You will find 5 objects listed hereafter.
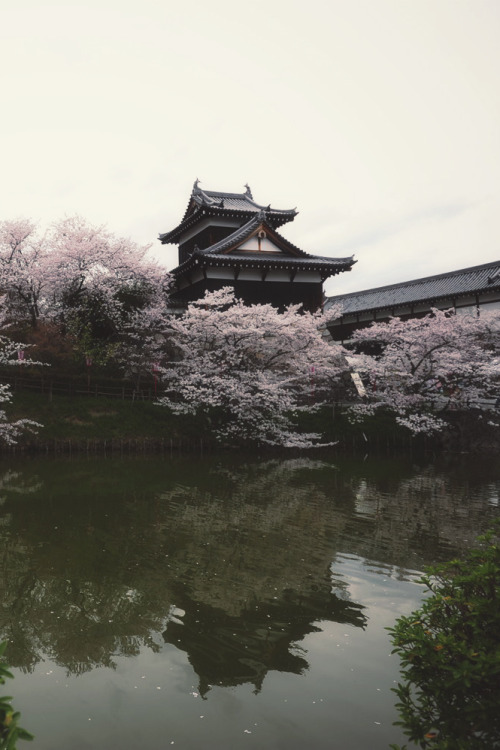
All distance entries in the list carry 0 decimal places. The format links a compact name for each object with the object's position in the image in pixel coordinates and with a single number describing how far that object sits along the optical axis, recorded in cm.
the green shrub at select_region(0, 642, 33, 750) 237
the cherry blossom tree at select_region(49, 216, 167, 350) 2970
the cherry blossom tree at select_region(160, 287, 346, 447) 2548
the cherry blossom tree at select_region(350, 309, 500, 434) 2917
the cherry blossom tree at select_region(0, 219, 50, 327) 2938
